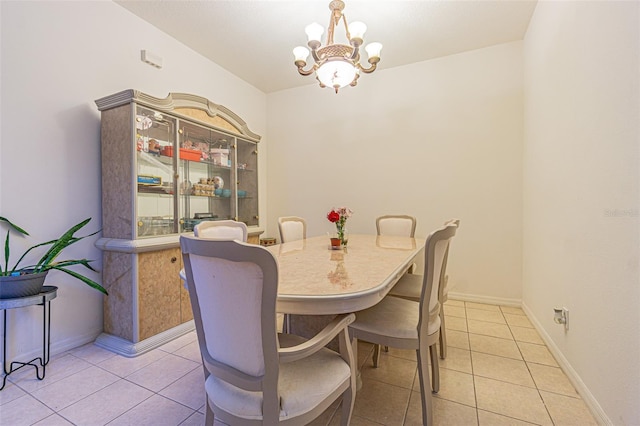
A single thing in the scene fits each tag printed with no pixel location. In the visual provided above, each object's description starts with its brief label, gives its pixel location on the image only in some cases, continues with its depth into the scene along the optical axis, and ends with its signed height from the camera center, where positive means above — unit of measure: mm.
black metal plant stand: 1633 -782
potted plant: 1647 -366
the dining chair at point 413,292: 1874 -566
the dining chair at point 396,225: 2902 -154
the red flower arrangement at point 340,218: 2084 -50
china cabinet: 2107 +34
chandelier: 1937 +1159
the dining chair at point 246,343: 803 -425
